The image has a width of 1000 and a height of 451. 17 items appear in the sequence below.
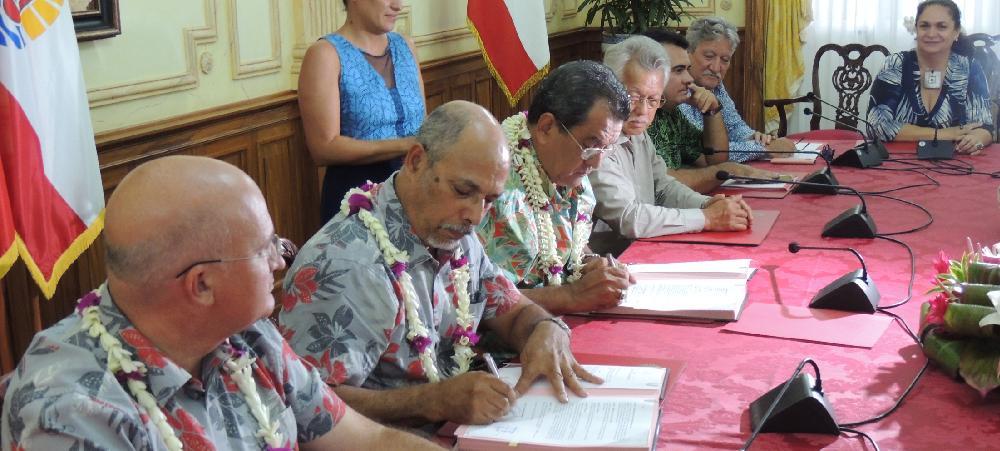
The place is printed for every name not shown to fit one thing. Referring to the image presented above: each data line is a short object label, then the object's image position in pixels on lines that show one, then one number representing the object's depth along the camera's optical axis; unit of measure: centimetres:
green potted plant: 585
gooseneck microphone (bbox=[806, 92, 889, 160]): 389
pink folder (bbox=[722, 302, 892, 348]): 207
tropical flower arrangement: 177
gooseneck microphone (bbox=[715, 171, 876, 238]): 280
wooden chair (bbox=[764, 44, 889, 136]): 555
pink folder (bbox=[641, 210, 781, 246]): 282
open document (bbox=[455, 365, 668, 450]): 156
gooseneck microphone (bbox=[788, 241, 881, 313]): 221
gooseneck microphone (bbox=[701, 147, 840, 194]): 337
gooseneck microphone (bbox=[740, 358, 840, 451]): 162
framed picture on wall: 281
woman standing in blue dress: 329
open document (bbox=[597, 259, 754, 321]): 220
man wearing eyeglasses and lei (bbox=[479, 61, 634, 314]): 235
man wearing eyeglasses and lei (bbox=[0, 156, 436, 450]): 112
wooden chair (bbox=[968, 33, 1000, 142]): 445
